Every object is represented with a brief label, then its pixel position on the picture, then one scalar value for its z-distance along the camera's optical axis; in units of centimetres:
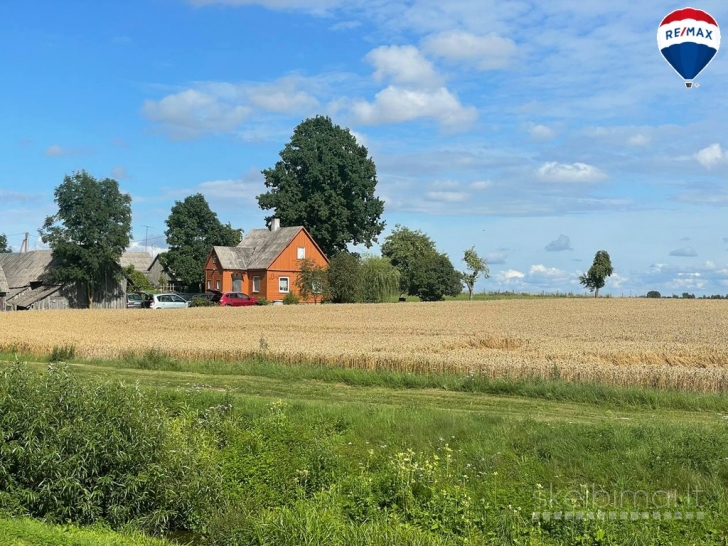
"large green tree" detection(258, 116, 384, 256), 8950
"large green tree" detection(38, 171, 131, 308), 7206
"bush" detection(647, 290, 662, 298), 8785
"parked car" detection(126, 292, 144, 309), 7094
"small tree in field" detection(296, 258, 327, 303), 7538
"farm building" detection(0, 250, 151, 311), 7594
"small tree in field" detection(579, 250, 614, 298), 9694
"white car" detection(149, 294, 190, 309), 6419
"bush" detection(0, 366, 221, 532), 1062
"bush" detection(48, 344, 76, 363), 2729
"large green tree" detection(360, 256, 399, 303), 7906
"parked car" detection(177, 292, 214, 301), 7170
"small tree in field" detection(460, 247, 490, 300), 9794
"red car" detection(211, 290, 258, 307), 6969
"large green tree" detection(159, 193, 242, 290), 9550
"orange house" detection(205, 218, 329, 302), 8250
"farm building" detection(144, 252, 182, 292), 10244
